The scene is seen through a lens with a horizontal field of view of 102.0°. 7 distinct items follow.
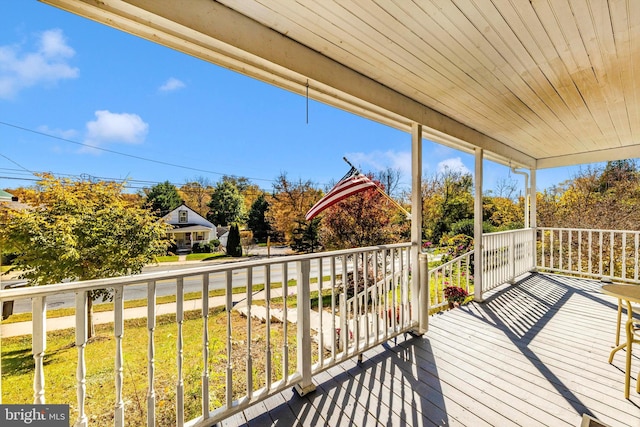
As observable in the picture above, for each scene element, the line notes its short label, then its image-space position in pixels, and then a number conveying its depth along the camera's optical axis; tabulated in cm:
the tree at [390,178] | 905
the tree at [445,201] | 1022
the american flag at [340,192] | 286
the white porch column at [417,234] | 271
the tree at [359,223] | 623
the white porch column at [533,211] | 511
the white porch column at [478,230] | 364
